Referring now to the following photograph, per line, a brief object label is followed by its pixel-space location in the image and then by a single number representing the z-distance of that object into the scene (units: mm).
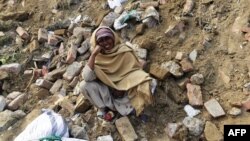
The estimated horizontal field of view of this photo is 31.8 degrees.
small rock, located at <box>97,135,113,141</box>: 4388
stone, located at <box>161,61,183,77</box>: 4688
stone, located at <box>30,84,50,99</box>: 5090
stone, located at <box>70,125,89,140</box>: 4371
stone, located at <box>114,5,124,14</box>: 5464
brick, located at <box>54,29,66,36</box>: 5633
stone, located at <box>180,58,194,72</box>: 4703
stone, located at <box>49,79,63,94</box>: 5051
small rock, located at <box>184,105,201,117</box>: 4508
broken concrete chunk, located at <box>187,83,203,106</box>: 4527
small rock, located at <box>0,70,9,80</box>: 5290
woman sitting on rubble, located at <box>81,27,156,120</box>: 4258
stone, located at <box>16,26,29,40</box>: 5805
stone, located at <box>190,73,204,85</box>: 4629
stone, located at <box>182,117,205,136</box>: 4348
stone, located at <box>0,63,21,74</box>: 5387
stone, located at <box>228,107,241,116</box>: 4348
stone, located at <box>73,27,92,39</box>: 5352
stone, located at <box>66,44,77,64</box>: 5160
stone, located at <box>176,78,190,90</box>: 4648
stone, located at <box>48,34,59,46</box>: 5562
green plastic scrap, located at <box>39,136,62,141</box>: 4017
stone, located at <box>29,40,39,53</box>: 5609
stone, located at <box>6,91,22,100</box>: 5114
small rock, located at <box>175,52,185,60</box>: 4793
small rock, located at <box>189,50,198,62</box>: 4824
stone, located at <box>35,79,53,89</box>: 5105
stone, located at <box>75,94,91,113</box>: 4625
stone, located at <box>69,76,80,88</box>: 4941
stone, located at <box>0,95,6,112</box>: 4996
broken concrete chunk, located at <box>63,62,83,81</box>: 5008
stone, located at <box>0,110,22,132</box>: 4820
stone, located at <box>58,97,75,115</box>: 4715
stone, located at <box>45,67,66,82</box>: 5129
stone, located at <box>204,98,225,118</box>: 4382
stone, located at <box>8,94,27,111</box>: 5004
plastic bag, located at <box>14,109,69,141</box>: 4215
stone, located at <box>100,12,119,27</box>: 5305
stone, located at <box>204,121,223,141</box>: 4230
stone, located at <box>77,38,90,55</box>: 5204
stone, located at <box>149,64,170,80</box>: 4660
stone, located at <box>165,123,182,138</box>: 4352
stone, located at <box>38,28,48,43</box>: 5652
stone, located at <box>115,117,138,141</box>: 4355
